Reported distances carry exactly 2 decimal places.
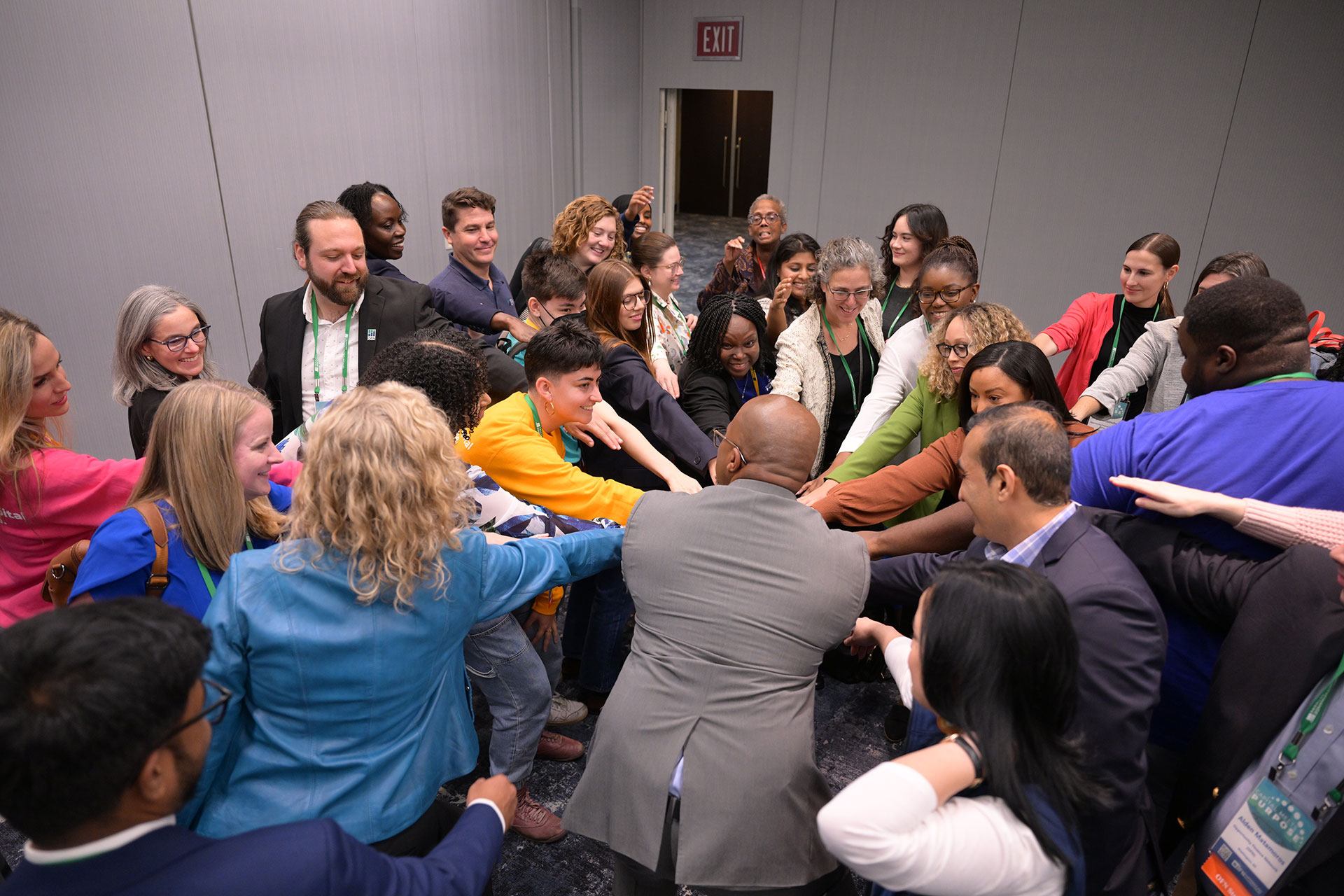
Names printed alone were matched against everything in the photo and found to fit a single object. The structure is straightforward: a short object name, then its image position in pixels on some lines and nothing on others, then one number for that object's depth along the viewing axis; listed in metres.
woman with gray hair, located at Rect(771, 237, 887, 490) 3.29
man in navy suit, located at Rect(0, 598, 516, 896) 0.94
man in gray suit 1.52
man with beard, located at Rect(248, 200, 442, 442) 3.00
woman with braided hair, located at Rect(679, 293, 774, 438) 3.22
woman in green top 2.65
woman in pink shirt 2.00
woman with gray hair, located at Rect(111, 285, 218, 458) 2.47
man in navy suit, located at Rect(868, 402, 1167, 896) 1.49
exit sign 7.37
